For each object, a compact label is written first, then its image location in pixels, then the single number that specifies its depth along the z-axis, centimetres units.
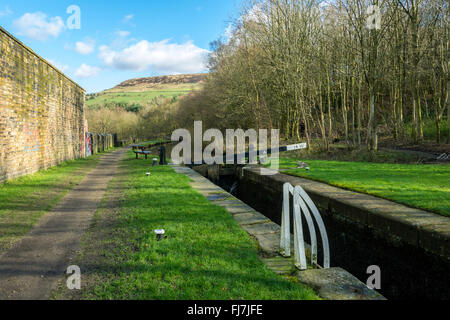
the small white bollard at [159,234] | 425
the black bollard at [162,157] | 1509
